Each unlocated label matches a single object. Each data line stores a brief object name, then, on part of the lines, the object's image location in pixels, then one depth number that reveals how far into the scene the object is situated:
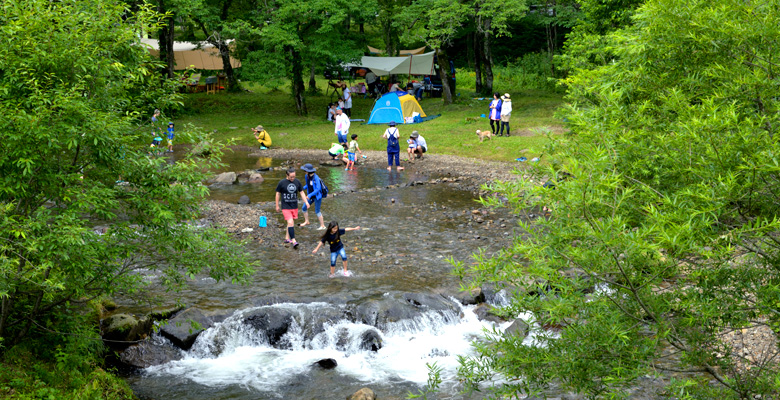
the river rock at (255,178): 23.18
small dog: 26.58
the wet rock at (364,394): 8.56
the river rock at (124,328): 9.99
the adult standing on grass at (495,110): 26.59
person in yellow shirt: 29.66
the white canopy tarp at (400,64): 38.91
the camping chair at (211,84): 42.84
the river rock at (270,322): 10.84
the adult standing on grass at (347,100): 36.16
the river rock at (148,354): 9.92
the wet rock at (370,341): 10.59
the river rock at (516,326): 10.71
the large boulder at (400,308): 11.11
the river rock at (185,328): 10.41
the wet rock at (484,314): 11.59
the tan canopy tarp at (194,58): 47.46
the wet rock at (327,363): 9.99
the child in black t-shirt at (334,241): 12.34
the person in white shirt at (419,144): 25.88
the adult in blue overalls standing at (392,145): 23.42
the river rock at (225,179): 22.80
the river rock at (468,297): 12.00
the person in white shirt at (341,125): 25.88
